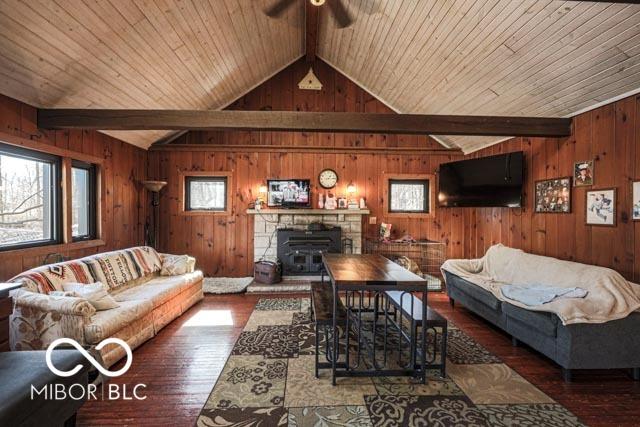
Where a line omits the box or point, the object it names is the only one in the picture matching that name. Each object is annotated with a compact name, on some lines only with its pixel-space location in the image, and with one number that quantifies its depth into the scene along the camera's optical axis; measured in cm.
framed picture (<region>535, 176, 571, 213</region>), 353
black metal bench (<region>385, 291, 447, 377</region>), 245
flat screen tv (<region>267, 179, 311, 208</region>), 564
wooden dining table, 234
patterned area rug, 199
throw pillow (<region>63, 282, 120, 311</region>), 274
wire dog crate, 571
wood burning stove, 547
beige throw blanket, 245
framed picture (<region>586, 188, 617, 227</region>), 299
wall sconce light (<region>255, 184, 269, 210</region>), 570
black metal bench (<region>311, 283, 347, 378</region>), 247
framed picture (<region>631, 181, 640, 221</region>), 276
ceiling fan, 311
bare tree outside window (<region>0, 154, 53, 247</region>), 305
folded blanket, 276
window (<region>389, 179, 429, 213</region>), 589
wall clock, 575
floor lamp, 543
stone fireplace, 555
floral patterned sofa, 242
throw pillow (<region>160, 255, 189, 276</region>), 430
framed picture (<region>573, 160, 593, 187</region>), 325
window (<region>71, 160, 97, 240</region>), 400
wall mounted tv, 410
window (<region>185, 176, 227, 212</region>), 573
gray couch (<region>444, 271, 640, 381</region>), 242
